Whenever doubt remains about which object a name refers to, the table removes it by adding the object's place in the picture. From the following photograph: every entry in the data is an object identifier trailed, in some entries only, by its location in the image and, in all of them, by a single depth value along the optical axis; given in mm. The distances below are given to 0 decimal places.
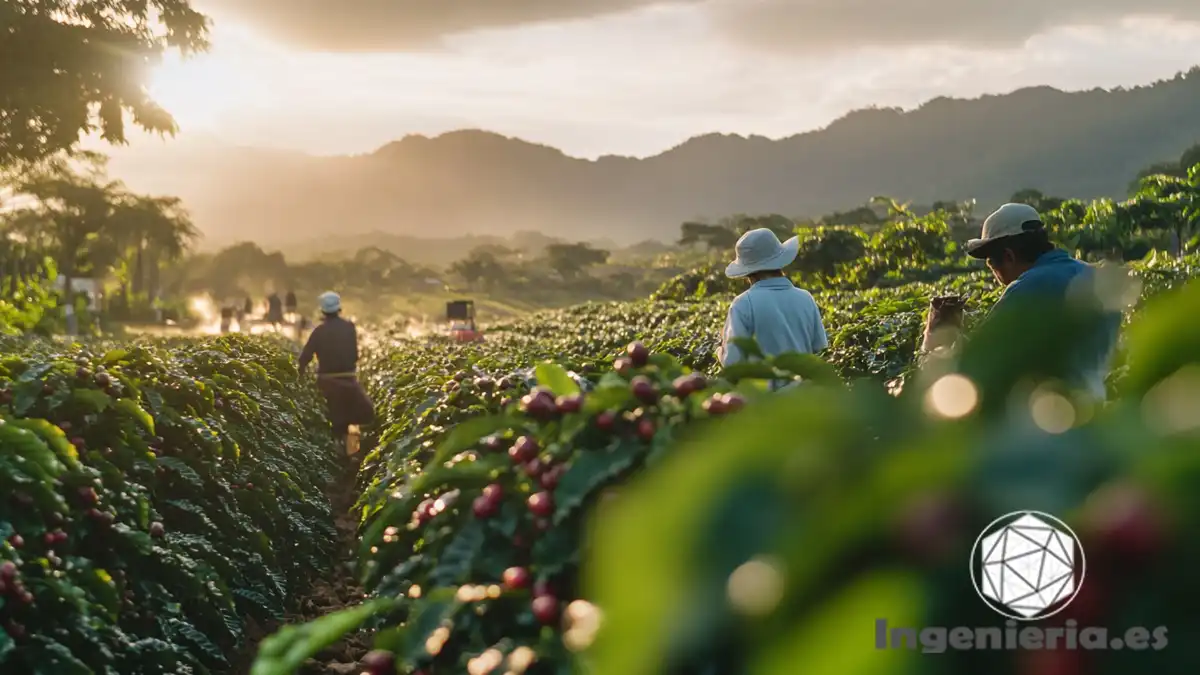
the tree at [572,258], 134125
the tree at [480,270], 128000
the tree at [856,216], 73125
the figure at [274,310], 38678
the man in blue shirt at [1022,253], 4086
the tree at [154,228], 68500
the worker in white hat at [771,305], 5141
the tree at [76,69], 25203
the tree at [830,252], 24016
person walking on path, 10773
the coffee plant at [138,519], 3395
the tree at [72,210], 58562
